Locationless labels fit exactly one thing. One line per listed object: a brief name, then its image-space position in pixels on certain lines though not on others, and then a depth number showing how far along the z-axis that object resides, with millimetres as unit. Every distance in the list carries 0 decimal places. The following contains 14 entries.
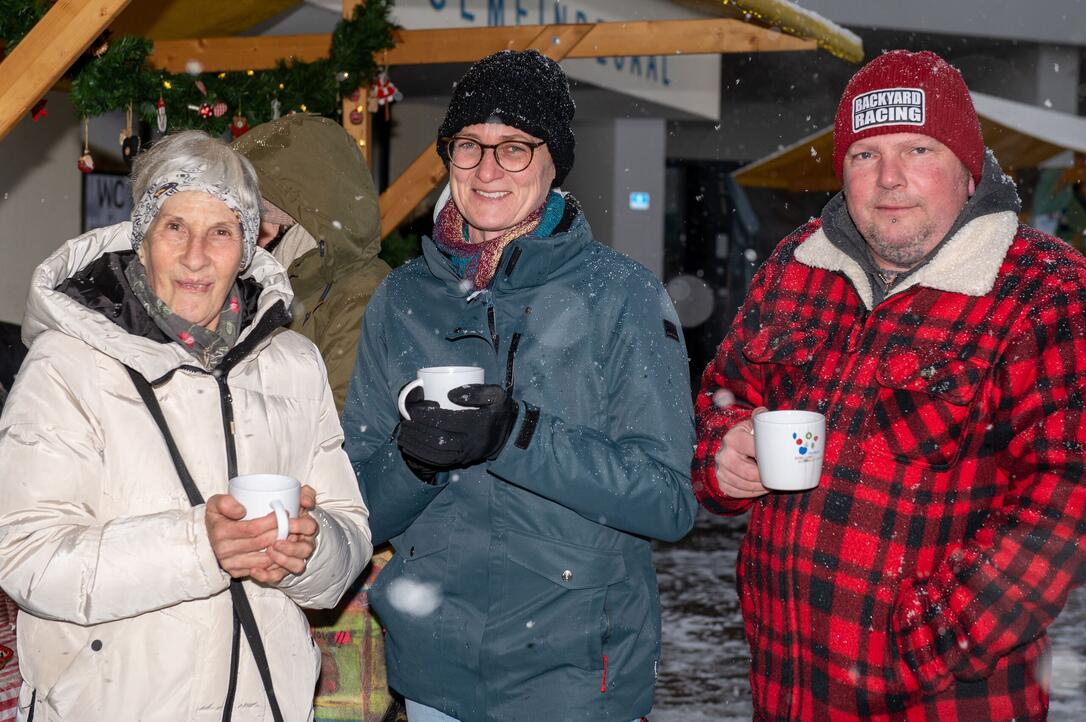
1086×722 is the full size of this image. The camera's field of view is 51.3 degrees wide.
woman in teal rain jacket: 2398
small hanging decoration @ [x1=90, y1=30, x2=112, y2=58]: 5094
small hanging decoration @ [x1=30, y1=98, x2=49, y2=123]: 4945
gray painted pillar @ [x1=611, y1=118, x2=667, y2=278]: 15273
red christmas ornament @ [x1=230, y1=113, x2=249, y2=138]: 6051
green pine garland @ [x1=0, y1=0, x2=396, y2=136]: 5848
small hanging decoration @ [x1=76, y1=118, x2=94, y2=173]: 5594
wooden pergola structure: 6711
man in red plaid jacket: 2248
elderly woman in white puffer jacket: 2086
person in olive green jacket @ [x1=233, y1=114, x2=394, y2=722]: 3332
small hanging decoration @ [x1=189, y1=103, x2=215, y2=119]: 5910
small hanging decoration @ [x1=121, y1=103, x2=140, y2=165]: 5652
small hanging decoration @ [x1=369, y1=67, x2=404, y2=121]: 6379
